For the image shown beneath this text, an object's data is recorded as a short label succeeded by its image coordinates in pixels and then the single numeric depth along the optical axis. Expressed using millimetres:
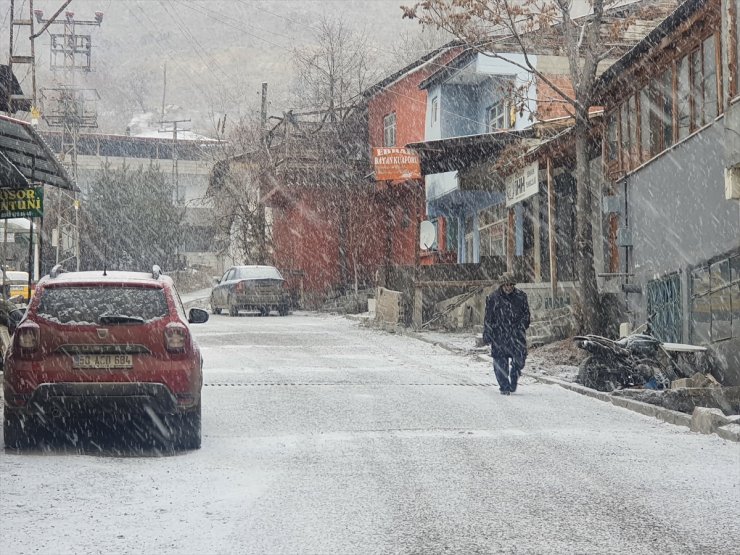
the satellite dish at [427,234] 36906
